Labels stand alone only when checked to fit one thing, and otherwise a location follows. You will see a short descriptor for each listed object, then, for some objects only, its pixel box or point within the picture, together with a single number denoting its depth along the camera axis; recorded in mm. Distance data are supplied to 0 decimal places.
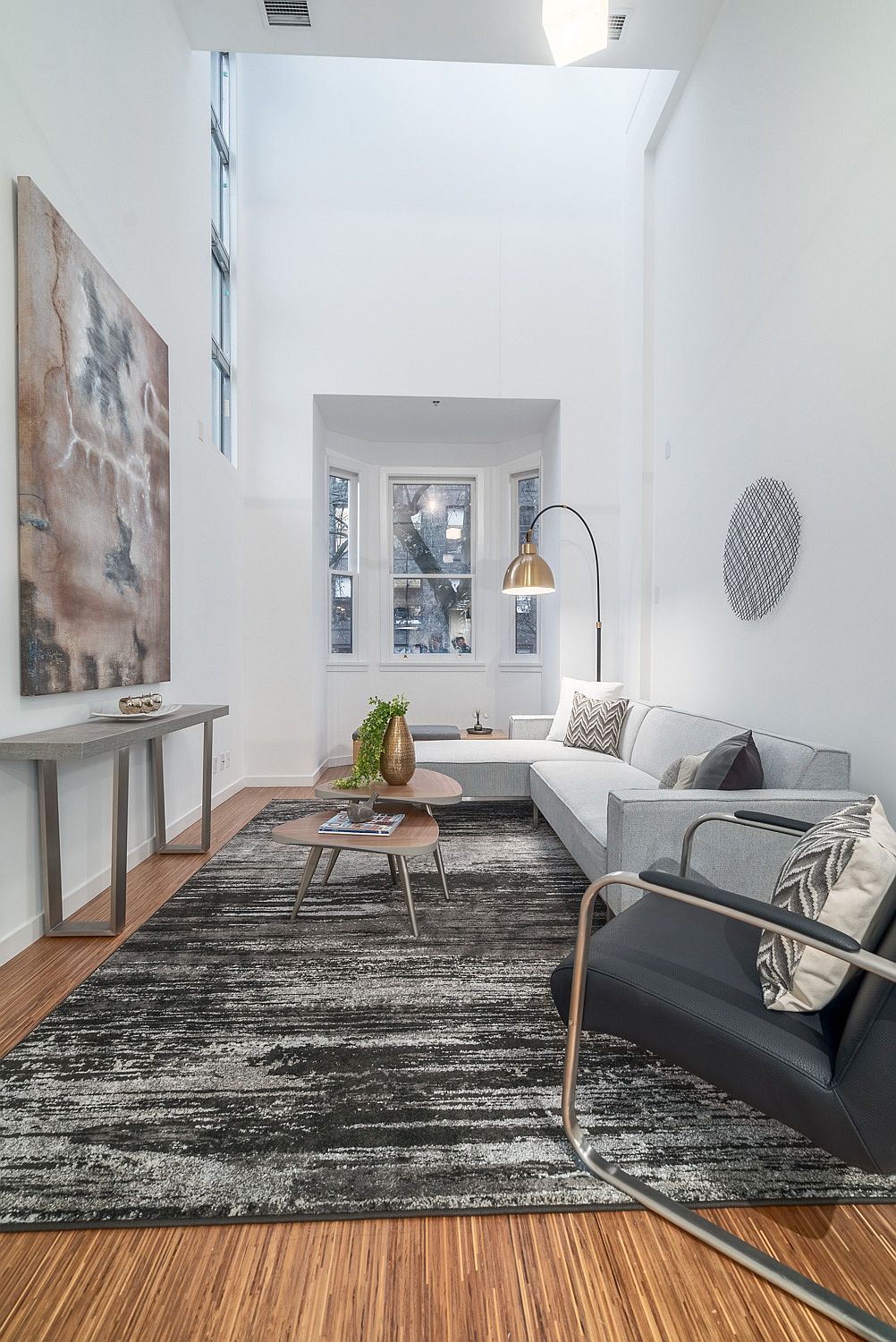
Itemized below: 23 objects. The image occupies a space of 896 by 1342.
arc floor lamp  4867
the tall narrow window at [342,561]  6676
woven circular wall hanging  3072
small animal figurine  2801
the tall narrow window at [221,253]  4980
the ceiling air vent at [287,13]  3805
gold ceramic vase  3275
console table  2297
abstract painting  2438
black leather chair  1117
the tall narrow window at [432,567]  6898
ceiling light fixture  3545
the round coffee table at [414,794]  3043
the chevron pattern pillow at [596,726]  4531
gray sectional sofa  2314
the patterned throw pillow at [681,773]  2846
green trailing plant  3131
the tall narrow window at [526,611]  6727
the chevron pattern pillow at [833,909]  1306
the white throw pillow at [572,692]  4863
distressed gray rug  1379
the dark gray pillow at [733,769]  2514
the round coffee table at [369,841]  2537
